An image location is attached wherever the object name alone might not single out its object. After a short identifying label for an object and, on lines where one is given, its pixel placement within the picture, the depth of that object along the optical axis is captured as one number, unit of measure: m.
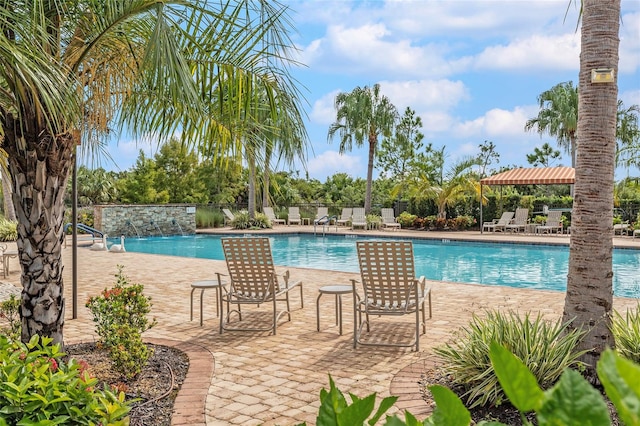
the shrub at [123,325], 4.45
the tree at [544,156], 40.47
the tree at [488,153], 40.19
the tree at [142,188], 31.44
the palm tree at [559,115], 32.38
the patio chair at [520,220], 22.89
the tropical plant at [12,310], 5.00
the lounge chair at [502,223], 23.22
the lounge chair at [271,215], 27.44
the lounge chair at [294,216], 28.48
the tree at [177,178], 32.56
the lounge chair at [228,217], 27.18
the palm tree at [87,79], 3.73
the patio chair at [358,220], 25.14
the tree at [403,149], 32.72
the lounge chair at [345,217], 27.16
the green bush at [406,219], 26.17
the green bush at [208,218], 27.45
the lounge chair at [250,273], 6.41
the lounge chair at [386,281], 5.79
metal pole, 6.64
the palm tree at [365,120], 28.69
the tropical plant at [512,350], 4.05
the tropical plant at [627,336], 4.30
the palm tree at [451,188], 24.52
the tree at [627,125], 32.47
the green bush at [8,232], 20.25
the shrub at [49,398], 2.54
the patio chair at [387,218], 25.65
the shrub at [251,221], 26.17
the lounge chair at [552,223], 21.80
